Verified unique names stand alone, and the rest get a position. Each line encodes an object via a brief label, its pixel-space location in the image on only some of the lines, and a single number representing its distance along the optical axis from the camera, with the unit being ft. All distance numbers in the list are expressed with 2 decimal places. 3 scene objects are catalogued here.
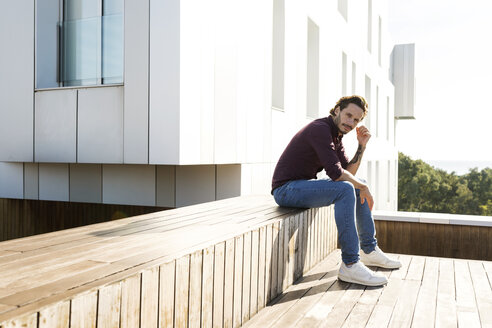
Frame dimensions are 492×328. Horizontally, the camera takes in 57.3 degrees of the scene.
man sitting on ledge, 12.13
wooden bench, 5.45
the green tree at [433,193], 178.19
